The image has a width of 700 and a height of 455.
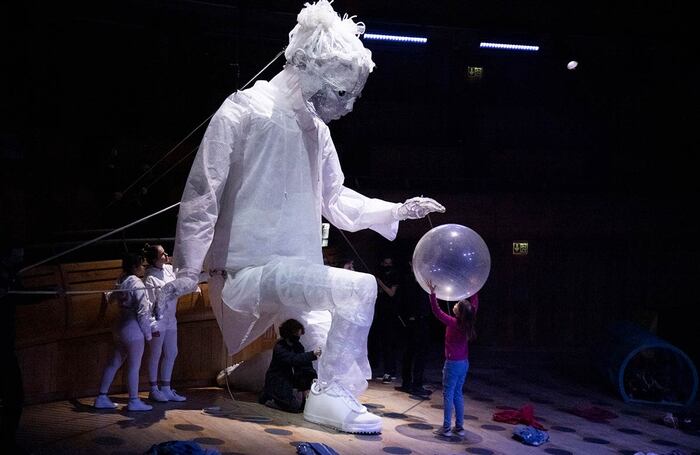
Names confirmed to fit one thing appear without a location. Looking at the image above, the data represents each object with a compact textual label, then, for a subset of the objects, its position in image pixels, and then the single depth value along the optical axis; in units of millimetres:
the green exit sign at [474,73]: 10547
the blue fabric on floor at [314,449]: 4062
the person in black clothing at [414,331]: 6707
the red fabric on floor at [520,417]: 5695
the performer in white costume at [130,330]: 5012
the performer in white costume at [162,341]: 5320
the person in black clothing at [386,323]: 7361
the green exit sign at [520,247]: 10156
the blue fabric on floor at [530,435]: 5163
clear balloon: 4695
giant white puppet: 4270
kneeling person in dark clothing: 4855
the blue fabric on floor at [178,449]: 3787
